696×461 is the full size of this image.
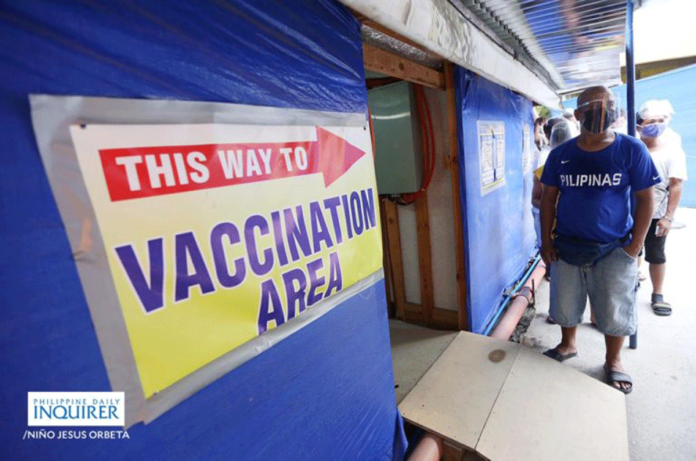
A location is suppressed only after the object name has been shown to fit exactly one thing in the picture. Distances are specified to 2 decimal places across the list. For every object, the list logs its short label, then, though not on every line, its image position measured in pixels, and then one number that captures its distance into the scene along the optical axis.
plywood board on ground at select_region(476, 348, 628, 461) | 1.46
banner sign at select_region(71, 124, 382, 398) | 0.64
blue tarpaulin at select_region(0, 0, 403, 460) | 0.54
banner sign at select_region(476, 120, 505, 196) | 2.43
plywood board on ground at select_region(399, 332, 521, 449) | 1.59
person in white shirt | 2.46
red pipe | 2.48
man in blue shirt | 1.73
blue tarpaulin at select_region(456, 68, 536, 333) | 2.20
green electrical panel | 2.27
